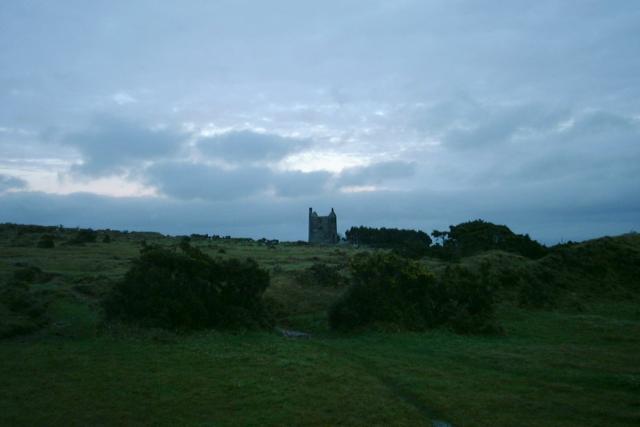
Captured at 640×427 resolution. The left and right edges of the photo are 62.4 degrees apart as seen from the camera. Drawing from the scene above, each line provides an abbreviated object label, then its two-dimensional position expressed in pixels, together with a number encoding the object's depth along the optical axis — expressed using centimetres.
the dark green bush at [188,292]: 2075
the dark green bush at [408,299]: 2356
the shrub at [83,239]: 5066
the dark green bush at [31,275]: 2848
